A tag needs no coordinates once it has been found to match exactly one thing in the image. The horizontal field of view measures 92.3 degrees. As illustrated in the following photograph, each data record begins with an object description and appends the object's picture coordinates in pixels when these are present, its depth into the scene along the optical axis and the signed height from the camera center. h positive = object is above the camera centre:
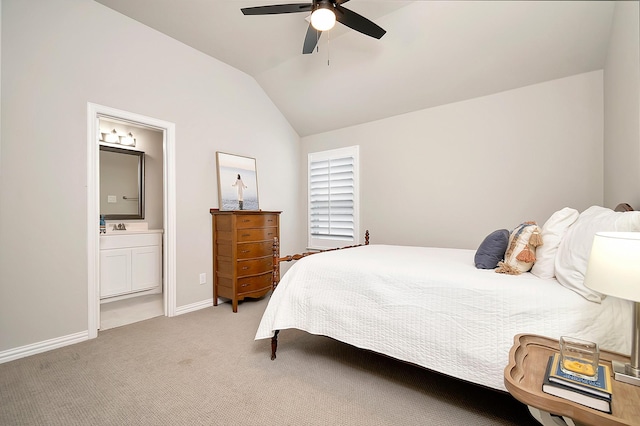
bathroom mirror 3.97 +0.43
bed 1.39 -0.51
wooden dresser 3.41 -0.46
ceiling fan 2.04 +1.39
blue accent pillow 1.90 -0.25
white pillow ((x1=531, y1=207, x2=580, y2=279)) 1.68 -0.17
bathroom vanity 3.65 -0.60
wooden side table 0.85 -0.56
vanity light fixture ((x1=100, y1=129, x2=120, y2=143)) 3.97 +1.02
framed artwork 3.68 +0.40
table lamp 0.93 -0.20
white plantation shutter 4.17 +0.22
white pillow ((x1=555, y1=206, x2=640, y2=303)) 1.29 -0.16
